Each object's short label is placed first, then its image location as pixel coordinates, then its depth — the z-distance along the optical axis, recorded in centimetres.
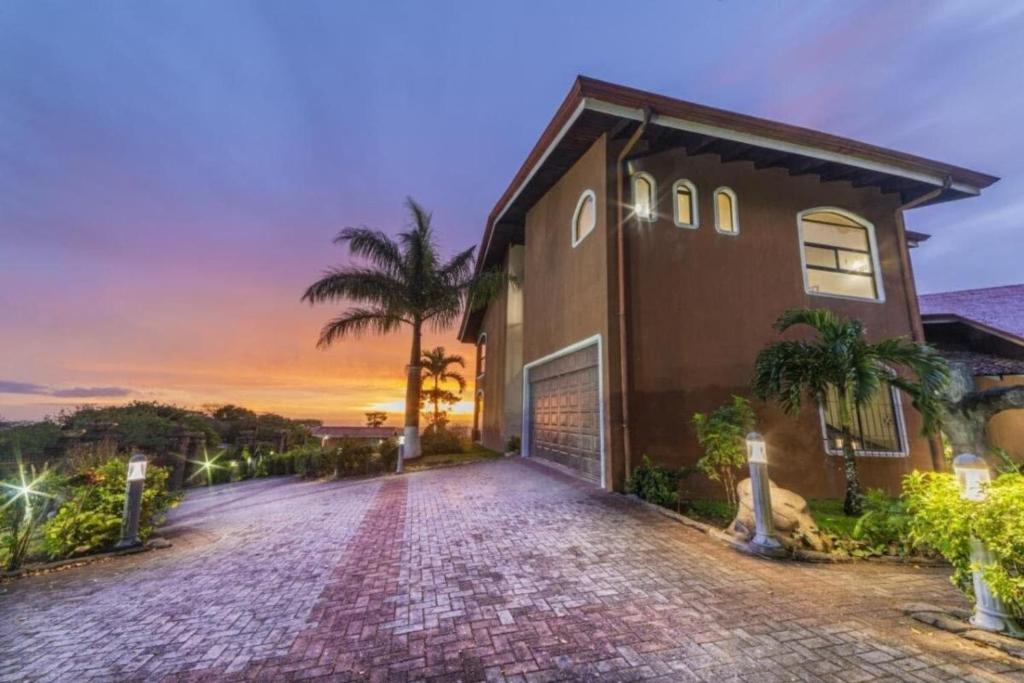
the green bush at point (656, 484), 635
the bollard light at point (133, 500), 521
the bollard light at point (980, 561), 262
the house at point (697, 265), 753
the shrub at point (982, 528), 250
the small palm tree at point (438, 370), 2598
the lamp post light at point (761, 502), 427
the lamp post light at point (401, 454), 1144
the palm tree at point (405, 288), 1281
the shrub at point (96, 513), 495
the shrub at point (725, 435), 614
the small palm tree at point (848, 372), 611
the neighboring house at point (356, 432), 3234
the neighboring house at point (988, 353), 977
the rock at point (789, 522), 452
